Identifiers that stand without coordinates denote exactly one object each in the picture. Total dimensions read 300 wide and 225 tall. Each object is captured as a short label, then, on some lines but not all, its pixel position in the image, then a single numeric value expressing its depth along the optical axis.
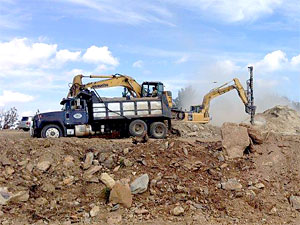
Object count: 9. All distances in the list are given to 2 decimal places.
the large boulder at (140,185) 11.04
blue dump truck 19.50
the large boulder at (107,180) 11.24
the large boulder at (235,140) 13.34
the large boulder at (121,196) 10.57
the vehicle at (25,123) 29.52
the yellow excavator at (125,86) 23.05
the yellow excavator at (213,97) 30.50
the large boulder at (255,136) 13.99
